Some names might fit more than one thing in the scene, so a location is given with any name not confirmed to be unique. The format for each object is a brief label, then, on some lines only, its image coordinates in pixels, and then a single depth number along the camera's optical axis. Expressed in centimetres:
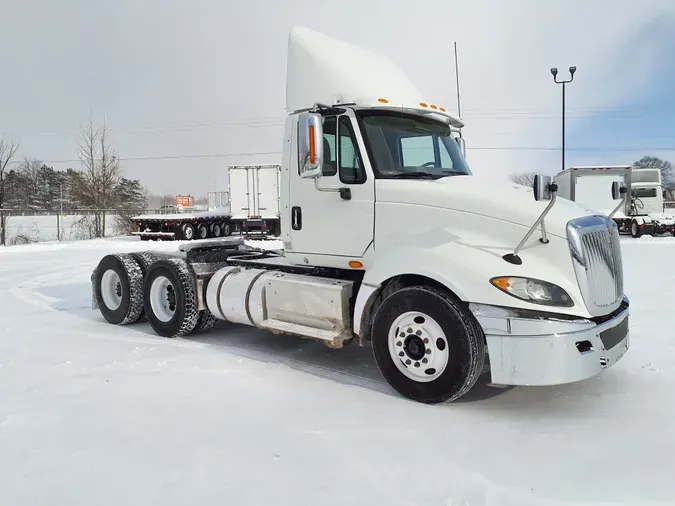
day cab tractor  412
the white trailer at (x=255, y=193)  2755
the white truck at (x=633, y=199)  2600
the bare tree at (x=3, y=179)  3054
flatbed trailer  3058
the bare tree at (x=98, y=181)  3466
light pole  3063
